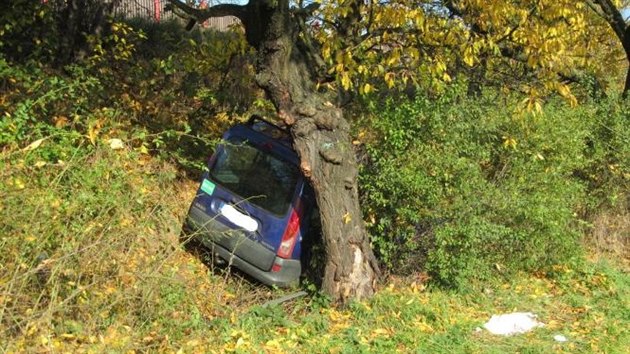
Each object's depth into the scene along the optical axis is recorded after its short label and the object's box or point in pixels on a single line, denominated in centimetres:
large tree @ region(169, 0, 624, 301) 644
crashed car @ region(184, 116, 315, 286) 686
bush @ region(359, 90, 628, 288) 704
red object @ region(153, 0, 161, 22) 1487
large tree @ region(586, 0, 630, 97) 1115
